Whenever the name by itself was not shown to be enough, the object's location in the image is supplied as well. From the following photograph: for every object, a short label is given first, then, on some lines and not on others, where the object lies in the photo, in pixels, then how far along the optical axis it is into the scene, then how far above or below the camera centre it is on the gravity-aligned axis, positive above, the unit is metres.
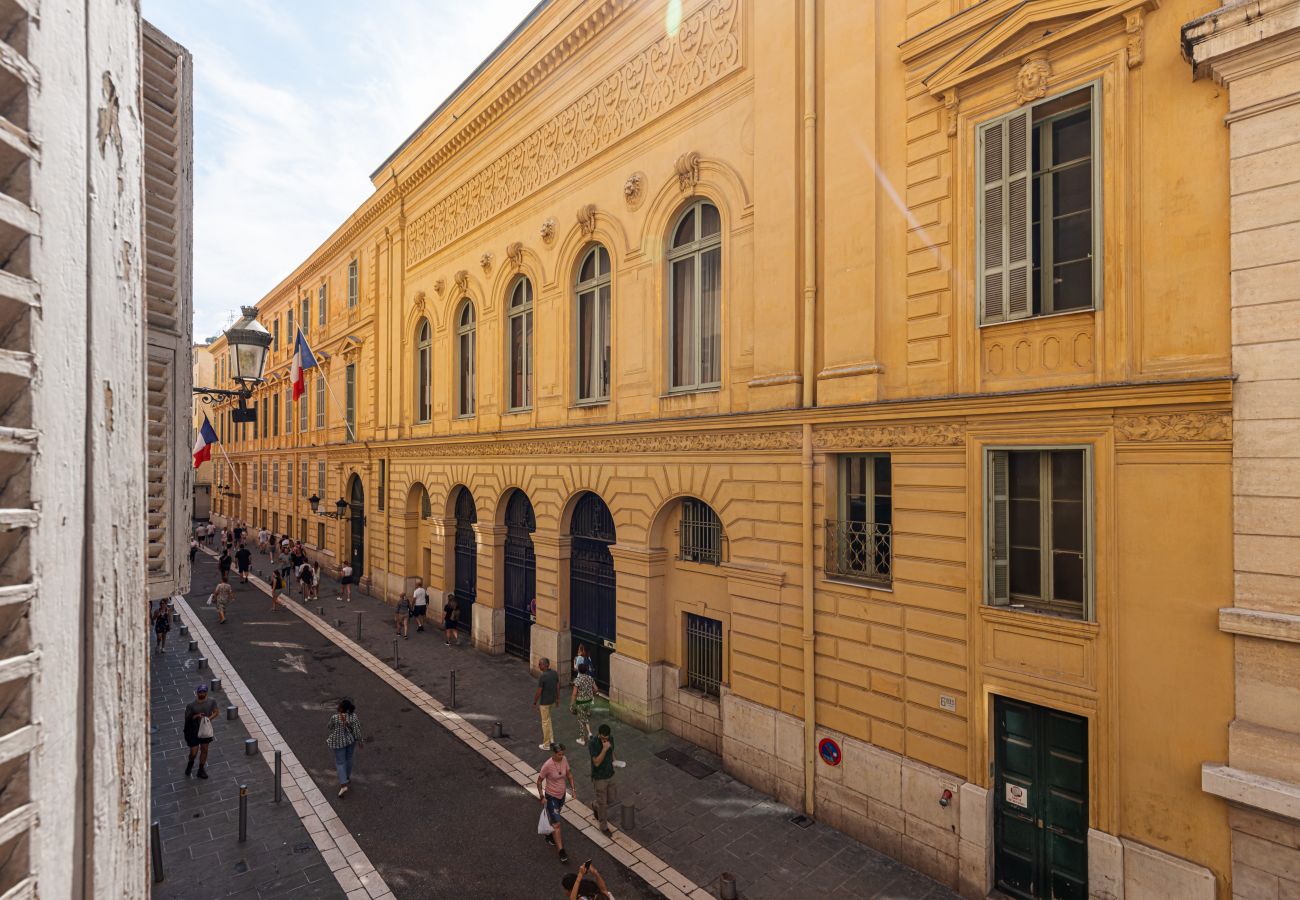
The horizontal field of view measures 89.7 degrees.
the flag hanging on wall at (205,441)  23.92 +0.50
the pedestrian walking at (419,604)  22.11 -5.11
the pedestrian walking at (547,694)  13.21 -4.89
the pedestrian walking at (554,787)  9.80 -5.01
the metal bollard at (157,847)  9.01 -5.59
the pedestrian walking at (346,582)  26.09 -5.20
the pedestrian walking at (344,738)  11.23 -4.90
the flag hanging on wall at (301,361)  23.11 +3.31
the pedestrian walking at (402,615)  21.39 -5.36
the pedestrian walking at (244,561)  29.77 -4.88
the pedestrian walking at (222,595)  23.11 -5.03
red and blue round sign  10.44 -4.83
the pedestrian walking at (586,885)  7.44 -5.07
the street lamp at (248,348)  12.24 +2.02
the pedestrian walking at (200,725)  11.85 -4.92
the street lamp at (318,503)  29.44 -2.36
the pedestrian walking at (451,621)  20.78 -5.40
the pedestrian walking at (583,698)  13.72 -5.17
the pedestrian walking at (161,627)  19.05 -5.07
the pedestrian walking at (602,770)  10.30 -5.02
